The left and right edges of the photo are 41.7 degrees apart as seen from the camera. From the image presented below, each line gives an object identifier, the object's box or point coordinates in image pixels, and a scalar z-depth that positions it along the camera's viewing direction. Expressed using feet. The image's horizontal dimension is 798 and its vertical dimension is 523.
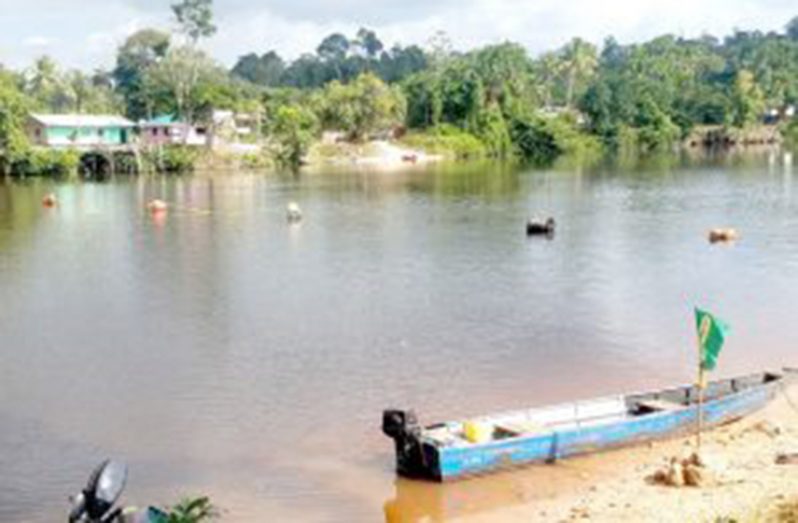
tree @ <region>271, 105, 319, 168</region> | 316.19
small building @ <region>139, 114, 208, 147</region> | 316.40
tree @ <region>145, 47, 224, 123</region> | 322.55
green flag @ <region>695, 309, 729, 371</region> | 55.16
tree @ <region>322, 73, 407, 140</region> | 341.41
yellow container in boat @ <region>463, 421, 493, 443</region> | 58.23
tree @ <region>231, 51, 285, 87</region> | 645.01
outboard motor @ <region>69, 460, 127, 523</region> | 32.07
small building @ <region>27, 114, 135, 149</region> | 297.33
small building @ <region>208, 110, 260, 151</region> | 322.34
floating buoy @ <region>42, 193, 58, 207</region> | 202.06
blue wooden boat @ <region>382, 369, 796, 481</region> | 56.59
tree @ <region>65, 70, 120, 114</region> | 374.43
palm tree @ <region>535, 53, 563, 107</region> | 471.62
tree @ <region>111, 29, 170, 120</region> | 338.54
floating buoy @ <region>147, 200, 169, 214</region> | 188.14
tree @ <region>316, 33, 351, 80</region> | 611.88
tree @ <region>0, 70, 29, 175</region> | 264.72
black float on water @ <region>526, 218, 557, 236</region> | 156.76
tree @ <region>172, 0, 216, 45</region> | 319.88
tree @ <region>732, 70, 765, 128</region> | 448.24
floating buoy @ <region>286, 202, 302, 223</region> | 177.06
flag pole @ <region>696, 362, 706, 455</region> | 56.17
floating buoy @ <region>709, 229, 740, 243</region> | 150.82
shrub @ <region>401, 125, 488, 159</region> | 368.73
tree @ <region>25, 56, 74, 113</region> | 387.96
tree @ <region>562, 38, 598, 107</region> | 468.75
